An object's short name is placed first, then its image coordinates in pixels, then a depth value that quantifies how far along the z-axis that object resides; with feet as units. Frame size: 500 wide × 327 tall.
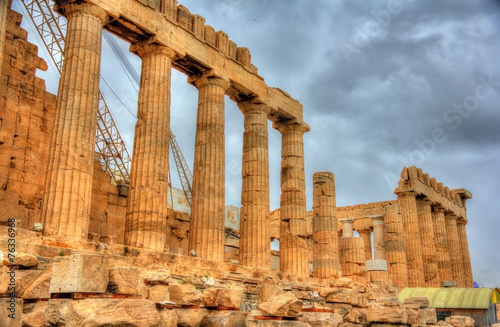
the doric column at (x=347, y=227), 133.59
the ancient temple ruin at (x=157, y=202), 30.39
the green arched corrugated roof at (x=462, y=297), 82.58
